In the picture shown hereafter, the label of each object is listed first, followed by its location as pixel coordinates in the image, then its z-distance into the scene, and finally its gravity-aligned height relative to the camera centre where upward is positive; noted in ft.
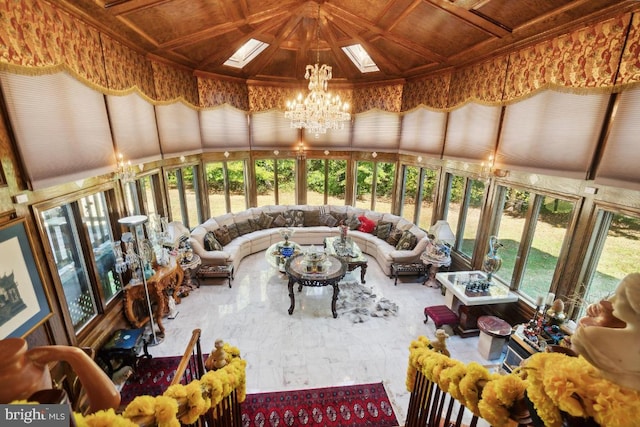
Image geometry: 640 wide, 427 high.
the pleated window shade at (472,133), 17.17 +0.46
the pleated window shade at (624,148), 10.30 -0.19
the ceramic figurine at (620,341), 3.13 -2.24
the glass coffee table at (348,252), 20.34 -8.47
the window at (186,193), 22.48 -4.63
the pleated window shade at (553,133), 11.96 +0.40
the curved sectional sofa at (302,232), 21.45 -8.13
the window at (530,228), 14.27 -4.68
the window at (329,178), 29.84 -4.25
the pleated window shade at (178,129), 19.69 +0.40
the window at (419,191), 24.82 -4.69
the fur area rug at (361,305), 17.33 -10.49
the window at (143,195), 16.45 -3.74
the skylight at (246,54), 22.15 +6.61
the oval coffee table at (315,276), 16.94 -8.16
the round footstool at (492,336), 13.66 -9.37
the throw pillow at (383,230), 24.94 -7.93
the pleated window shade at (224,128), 24.31 +0.65
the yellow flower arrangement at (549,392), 3.24 -3.15
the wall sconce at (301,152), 28.09 -1.45
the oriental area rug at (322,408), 10.88 -10.58
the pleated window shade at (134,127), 14.83 +0.38
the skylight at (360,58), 22.84 +6.59
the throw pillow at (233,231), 24.37 -8.05
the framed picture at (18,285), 8.79 -4.90
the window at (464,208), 19.72 -4.85
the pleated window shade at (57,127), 9.64 +0.24
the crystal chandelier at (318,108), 16.35 +1.73
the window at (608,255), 11.56 -4.66
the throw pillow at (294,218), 27.76 -7.76
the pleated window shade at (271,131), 27.04 +0.54
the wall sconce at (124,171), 14.82 -1.90
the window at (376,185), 28.66 -4.88
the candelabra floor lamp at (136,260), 13.82 -6.12
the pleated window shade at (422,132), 21.95 +0.59
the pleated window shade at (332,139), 27.86 -0.16
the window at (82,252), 12.07 -5.40
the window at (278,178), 29.19 -4.30
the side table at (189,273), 18.69 -9.71
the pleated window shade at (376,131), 26.20 +0.68
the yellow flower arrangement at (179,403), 3.84 -4.91
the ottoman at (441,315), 15.39 -9.49
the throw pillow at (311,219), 28.17 -7.92
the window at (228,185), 27.14 -4.67
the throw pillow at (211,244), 21.48 -8.05
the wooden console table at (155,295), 14.69 -8.53
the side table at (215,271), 20.10 -9.36
